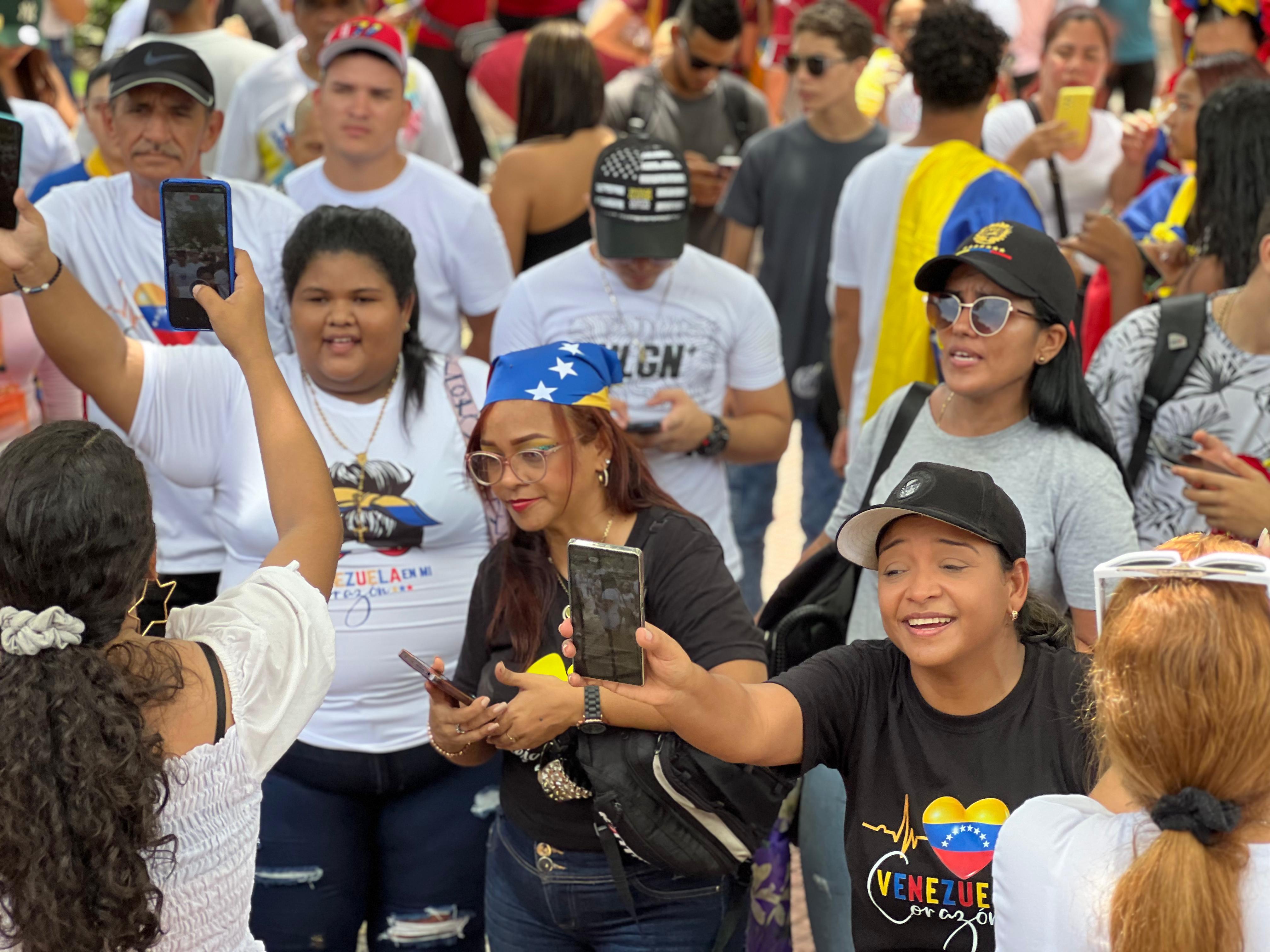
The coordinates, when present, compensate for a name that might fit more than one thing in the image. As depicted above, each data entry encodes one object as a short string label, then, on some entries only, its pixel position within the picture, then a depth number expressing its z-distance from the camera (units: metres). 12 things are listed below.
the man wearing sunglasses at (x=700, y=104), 5.73
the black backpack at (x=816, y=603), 3.06
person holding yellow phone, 5.23
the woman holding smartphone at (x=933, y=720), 2.24
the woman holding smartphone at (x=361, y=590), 3.04
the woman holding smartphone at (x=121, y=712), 1.81
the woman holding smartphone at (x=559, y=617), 2.68
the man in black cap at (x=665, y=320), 3.76
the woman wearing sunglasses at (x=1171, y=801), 1.64
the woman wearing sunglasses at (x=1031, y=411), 2.84
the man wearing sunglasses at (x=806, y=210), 5.38
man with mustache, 3.74
